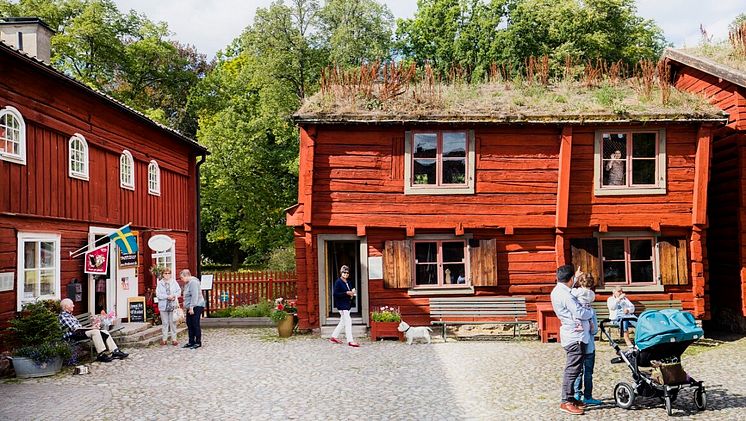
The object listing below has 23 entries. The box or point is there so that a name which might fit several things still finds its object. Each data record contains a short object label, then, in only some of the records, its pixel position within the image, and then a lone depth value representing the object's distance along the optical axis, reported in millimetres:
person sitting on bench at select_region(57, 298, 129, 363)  12266
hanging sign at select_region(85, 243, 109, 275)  13836
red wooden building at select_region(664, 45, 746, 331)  15586
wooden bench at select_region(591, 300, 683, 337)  15453
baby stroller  8398
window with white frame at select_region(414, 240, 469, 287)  15877
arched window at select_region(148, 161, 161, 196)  18578
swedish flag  14727
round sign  16753
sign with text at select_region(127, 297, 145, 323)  15766
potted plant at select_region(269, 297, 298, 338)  15594
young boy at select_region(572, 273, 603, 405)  8625
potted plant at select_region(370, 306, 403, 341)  14922
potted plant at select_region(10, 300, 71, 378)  11195
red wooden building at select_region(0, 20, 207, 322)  11945
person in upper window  15938
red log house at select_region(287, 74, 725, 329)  15680
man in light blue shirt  8422
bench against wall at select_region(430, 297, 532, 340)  15523
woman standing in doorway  14195
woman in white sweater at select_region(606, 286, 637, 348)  14133
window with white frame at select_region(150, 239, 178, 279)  17984
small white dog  14461
